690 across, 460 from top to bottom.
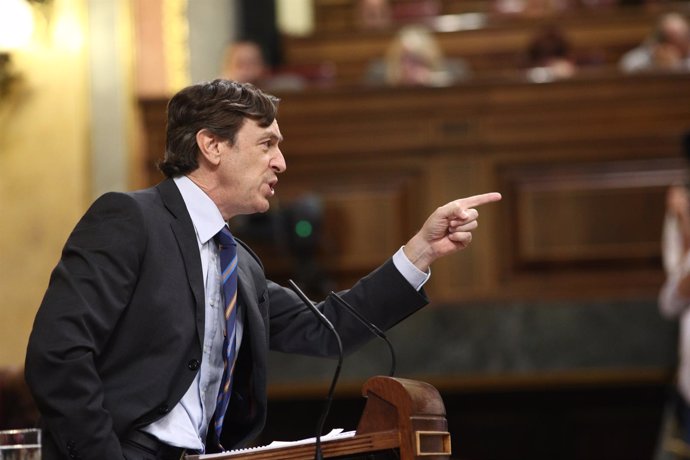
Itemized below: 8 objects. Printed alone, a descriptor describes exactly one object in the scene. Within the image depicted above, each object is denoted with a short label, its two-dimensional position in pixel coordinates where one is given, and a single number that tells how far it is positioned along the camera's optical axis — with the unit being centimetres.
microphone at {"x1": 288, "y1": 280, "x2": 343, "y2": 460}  392
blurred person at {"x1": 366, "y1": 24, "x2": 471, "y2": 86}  1262
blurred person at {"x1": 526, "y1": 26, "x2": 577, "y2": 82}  1406
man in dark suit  420
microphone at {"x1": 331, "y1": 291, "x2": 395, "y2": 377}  471
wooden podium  392
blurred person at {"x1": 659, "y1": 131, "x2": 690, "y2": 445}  962
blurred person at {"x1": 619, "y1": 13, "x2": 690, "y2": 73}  1316
